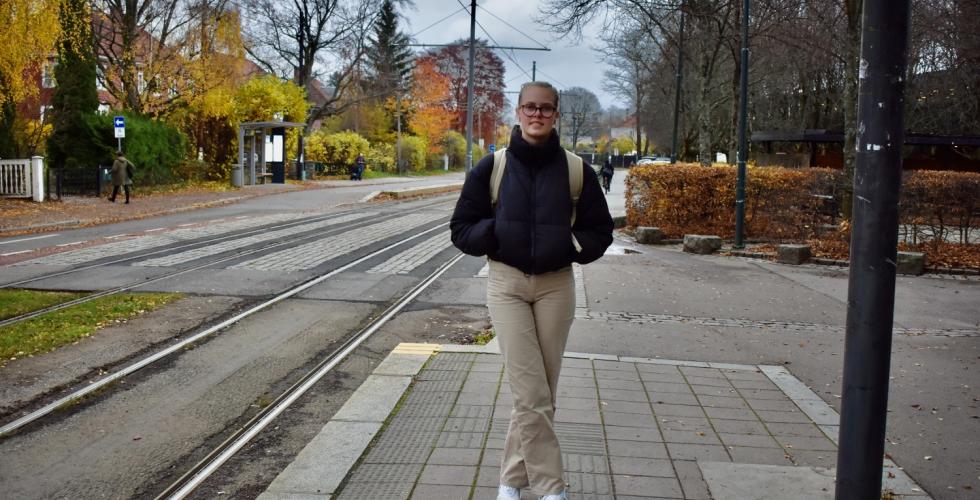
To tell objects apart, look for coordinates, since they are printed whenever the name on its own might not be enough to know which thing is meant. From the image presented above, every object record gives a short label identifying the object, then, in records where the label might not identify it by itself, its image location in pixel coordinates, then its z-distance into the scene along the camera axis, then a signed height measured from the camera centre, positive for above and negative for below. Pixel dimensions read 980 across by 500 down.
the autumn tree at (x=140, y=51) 32.44 +4.33
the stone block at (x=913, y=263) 13.33 -1.29
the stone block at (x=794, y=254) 14.66 -1.31
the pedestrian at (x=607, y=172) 45.50 +0.02
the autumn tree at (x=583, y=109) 72.26 +6.10
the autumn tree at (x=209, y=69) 34.19 +3.87
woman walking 3.67 -0.34
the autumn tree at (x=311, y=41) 47.50 +7.05
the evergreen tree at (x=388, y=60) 65.25 +9.38
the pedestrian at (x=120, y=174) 26.27 -0.34
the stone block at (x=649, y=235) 17.95 -1.27
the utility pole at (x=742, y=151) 16.41 +0.46
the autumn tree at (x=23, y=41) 23.33 +3.34
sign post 27.46 +1.17
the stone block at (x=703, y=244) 16.34 -1.30
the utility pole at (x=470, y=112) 32.66 +2.40
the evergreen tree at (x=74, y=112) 29.86 +1.71
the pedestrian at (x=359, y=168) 52.72 -0.02
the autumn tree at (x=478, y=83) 83.75 +8.71
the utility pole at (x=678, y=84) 30.15 +3.41
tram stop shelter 38.94 +0.68
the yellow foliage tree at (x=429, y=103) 75.00 +5.87
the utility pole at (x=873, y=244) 2.85 -0.22
